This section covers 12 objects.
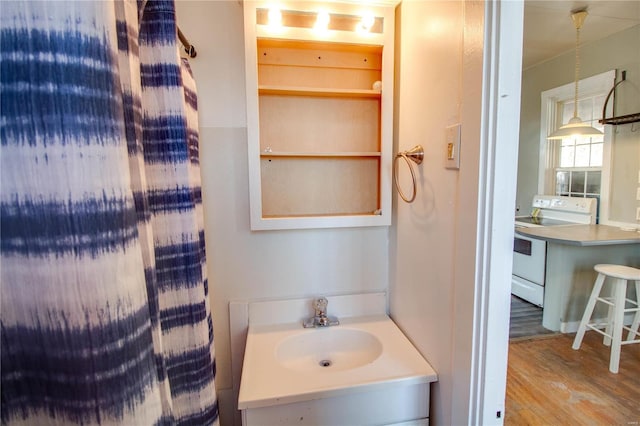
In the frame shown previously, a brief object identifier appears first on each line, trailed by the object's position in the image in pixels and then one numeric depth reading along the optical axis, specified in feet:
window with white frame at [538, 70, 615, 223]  9.00
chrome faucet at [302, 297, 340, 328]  4.37
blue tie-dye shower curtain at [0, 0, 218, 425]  1.23
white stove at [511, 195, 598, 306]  9.07
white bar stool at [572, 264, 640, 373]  6.57
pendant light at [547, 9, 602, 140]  7.79
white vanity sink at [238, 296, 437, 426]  3.04
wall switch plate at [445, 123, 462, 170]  2.75
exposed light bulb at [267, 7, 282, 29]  3.92
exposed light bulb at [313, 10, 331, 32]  4.01
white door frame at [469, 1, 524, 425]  2.35
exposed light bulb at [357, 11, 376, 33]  4.08
